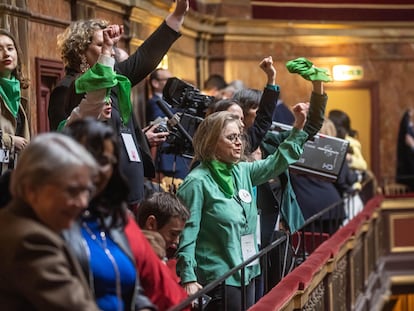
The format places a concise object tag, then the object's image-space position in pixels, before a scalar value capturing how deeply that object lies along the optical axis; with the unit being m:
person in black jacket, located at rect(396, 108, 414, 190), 14.63
